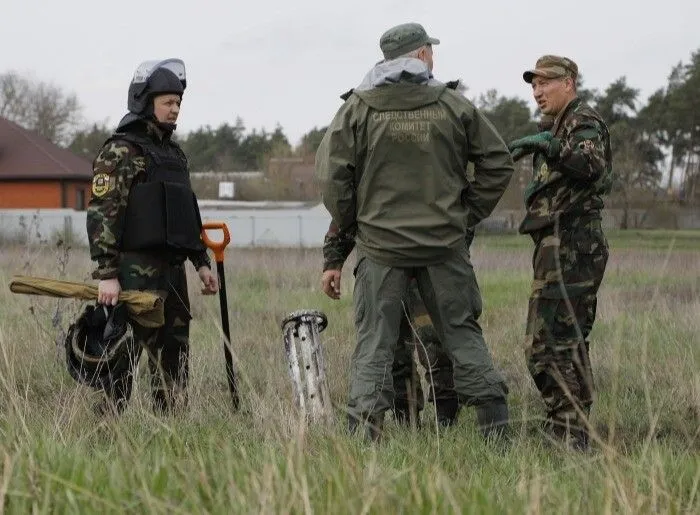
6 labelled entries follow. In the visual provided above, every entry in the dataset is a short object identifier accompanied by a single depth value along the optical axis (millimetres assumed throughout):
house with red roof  85062
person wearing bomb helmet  9742
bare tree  125687
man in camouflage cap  9641
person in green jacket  9008
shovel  10492
